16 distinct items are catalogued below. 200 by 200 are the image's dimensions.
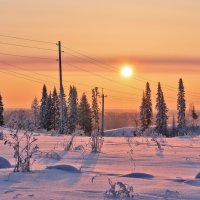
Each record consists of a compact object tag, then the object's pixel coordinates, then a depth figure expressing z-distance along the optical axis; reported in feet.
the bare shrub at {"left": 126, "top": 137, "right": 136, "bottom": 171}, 25.80
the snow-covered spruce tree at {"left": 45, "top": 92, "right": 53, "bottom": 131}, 282.40
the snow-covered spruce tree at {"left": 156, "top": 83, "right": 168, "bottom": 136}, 317.24
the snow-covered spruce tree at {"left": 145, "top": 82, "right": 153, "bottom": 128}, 326.12
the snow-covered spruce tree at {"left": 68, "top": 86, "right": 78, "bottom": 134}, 316.19
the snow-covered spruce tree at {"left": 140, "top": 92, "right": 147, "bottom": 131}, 320.50
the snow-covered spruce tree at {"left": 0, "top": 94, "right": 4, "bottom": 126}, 237.96
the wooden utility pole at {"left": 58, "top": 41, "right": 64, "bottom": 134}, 118.52
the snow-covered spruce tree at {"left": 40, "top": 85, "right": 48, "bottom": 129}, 281.33
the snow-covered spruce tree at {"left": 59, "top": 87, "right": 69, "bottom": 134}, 297.39
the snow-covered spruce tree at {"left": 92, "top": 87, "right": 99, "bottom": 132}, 354.74
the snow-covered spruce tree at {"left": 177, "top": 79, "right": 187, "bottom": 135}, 324.80
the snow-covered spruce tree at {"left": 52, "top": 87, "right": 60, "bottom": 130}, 294.87
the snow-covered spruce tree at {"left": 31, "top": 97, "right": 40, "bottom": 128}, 417.65
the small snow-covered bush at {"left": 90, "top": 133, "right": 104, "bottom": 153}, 33.45
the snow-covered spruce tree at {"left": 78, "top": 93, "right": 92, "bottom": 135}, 326.03
